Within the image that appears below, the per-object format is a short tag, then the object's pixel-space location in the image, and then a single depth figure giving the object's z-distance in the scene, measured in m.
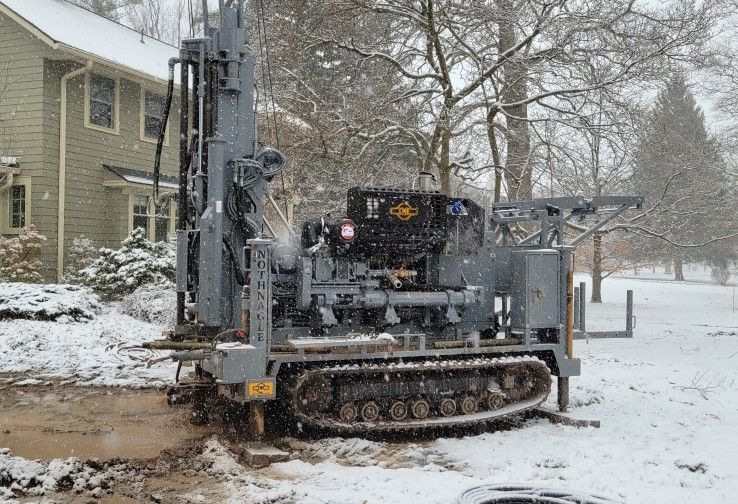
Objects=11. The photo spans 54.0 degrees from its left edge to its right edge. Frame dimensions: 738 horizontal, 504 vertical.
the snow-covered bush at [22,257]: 15.27
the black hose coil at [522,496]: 5.31
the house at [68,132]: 16.41
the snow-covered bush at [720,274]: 48.66
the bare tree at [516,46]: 13.64
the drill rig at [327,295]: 7.22
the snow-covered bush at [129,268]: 15.55
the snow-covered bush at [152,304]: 14.41
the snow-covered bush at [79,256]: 16.40
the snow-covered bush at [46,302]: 12.95
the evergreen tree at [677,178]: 17.16
